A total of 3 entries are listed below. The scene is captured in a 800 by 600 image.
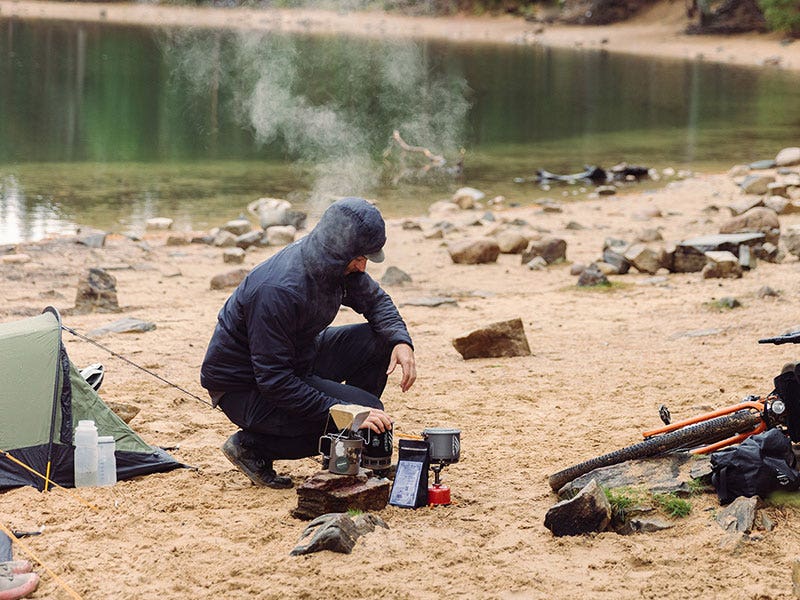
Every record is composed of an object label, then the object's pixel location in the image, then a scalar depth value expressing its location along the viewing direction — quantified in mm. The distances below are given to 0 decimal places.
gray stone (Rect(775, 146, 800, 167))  19719
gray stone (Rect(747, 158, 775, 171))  19547
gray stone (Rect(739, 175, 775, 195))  16125
